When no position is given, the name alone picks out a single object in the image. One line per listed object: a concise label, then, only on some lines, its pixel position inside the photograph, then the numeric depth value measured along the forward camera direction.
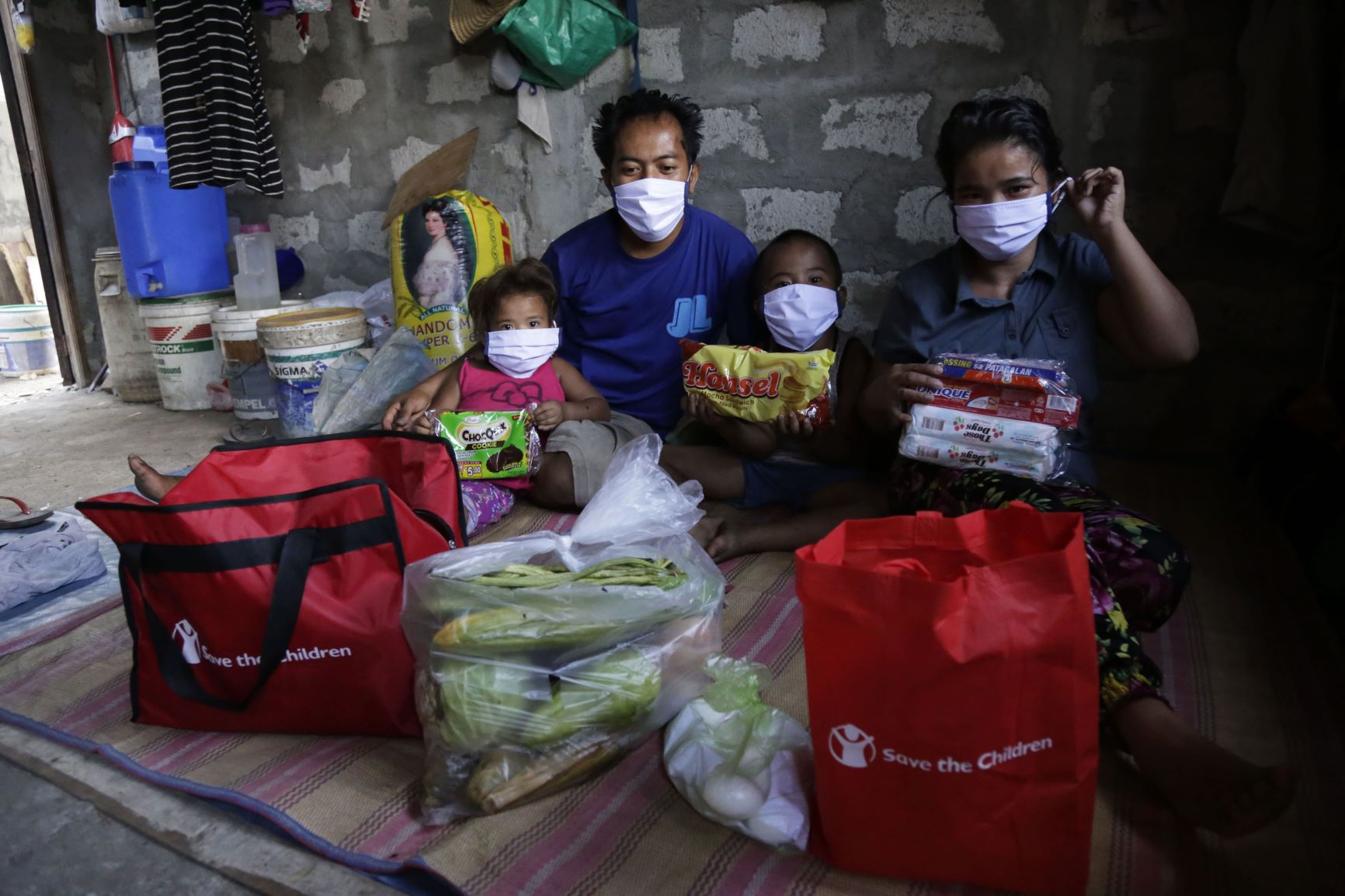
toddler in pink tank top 2.29
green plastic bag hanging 2.93
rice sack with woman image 3.07
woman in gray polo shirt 1.41
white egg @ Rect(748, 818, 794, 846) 1.12
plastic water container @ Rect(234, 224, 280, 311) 3.81
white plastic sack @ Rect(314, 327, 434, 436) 2.67
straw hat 3.03
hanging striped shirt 3.34
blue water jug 3.72
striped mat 1.08
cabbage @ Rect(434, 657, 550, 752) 1.16
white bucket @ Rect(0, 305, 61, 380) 4.87
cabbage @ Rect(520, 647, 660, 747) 1.19
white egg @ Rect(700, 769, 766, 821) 1.14
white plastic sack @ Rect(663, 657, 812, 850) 1.13
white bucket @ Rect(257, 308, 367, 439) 3.13
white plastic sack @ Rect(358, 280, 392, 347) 3.63
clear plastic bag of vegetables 1.17
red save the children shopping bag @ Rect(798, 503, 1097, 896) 0.89
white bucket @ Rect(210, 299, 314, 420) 3.54
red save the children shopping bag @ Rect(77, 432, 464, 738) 1.31
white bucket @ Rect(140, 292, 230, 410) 3.80
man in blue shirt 2.24
